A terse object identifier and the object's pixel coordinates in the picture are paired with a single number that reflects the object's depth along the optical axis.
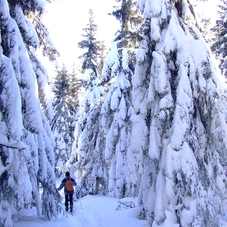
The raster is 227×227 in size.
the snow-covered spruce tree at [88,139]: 18.91
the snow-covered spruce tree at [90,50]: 21.77
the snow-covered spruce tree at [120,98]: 16.02
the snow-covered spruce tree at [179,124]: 7.03
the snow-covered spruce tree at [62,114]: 30.66
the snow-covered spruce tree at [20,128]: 6.38
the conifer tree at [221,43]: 17.03
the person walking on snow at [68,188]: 12.82
